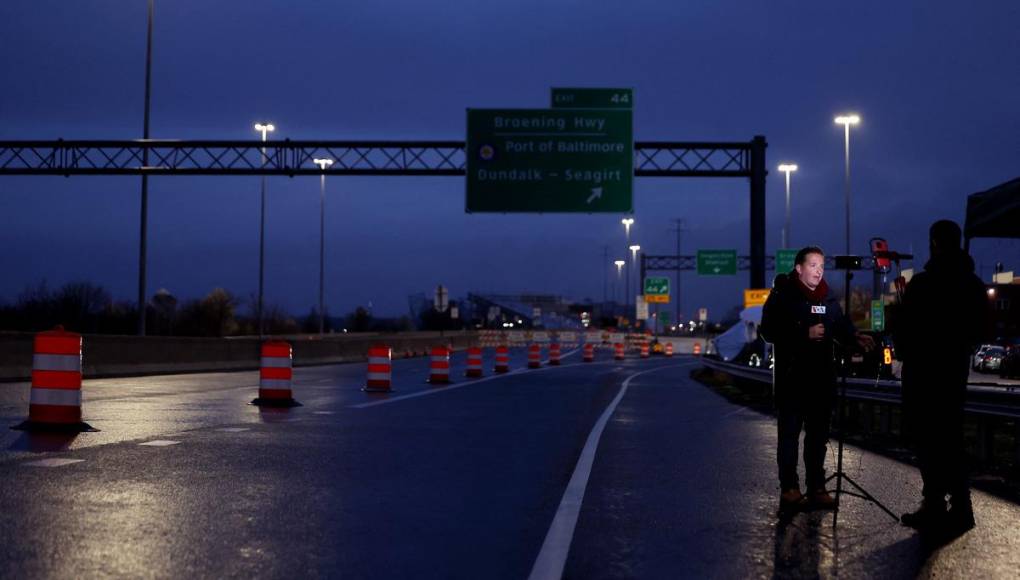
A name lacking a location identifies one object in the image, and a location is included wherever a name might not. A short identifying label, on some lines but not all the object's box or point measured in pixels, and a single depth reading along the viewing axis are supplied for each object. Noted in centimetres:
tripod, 783
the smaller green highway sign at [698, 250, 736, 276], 7138
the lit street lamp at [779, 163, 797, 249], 5731
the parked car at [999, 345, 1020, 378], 3941
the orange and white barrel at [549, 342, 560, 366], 4813
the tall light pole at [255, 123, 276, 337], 5477
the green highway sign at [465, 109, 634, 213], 3394
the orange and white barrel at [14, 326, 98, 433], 1245
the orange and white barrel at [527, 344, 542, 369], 4344
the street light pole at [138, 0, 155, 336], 3653
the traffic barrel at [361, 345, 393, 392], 2320
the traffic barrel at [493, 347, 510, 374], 3775
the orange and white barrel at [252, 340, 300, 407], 1780
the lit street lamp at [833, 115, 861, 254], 4797
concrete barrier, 2511
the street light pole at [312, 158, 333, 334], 6289
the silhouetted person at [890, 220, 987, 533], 748
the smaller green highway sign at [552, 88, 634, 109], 3403
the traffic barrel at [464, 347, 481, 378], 3291
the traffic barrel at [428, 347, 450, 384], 2770
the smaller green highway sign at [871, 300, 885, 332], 3598
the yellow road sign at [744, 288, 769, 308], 3747
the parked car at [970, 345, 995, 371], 4859
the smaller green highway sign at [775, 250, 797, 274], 5367
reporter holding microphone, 787
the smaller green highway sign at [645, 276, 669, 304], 9099
